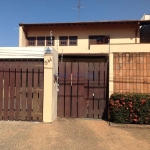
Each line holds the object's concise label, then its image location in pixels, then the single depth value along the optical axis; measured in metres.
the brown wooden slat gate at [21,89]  6.49
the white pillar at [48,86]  6.34
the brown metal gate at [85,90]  7.12
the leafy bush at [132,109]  6.12
